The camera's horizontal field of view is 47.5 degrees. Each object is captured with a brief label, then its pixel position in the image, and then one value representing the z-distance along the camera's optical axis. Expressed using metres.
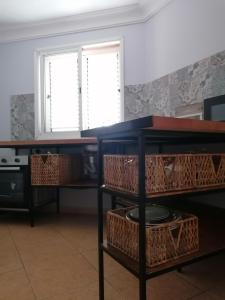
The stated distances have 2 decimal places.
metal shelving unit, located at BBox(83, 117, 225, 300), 0.86
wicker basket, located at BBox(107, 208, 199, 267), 0.94
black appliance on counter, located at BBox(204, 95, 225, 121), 1.74
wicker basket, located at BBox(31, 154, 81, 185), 2.34
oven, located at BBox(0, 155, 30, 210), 2.41
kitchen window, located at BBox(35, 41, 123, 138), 2.80
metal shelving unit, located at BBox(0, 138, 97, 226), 2.26
